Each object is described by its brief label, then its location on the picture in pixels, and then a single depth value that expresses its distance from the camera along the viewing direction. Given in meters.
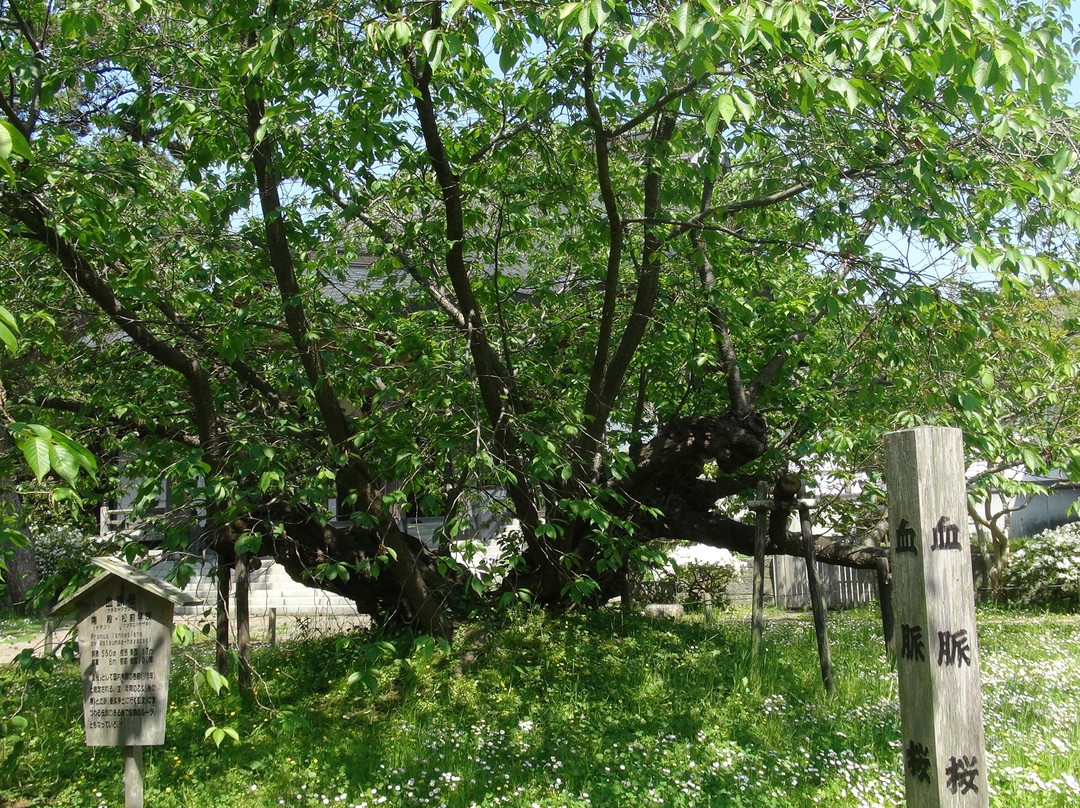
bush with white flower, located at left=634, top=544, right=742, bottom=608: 13.98
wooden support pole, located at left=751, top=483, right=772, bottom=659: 7.91
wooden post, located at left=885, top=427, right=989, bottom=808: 3.65
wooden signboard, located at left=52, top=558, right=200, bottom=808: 4.94
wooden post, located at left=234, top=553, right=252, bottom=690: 7.07
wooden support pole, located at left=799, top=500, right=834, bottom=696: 7.41
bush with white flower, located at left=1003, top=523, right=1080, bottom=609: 14.23
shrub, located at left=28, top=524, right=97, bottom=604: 15.55
